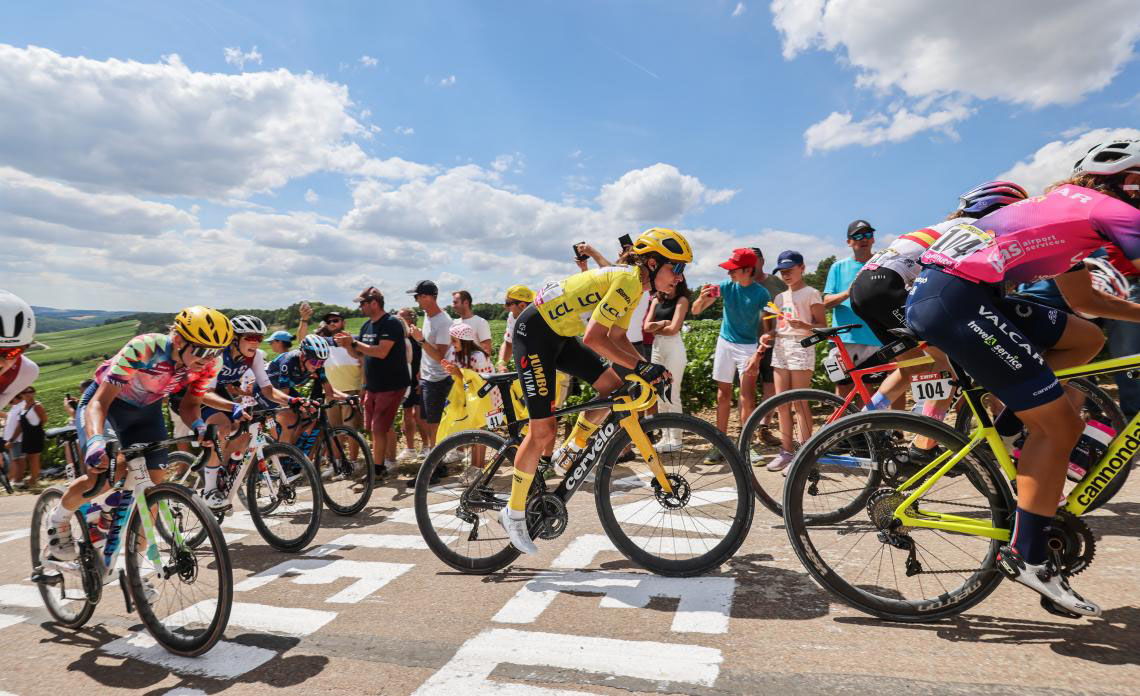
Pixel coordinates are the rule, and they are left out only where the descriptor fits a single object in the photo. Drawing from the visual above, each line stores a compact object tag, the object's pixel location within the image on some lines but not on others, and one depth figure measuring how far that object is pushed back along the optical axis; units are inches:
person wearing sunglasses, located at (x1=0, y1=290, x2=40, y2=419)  144.6
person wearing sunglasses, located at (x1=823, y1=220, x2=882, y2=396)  237.8
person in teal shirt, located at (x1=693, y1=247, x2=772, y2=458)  253.6
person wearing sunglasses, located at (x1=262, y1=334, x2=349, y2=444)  276.4
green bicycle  108.7
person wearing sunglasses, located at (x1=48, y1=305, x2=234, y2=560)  150.9
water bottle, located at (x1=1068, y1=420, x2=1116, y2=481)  119.9
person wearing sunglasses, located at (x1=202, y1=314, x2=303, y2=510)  222.8
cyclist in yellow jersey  151.5
